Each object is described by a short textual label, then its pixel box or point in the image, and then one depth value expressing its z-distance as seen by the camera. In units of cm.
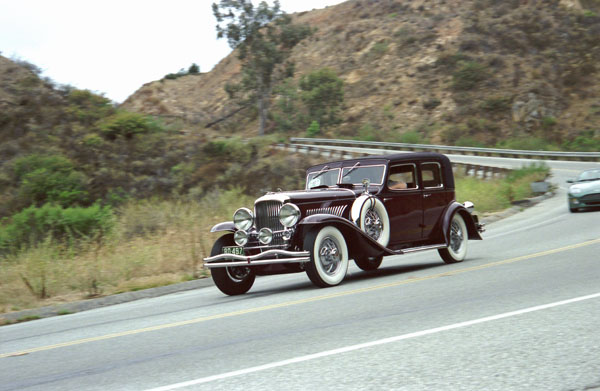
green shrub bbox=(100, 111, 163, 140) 4009
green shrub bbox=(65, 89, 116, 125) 4144
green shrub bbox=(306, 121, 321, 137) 5881
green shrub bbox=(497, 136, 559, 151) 4987
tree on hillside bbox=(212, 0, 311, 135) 5419
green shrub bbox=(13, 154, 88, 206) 3316
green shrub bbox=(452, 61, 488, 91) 6222
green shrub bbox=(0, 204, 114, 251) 2514
